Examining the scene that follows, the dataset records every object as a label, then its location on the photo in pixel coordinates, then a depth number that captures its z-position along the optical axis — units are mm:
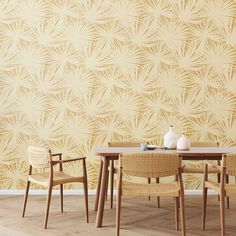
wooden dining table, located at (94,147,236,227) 3648
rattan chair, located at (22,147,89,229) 3730
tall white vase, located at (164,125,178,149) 4070
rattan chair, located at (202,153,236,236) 3330
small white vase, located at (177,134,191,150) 3896
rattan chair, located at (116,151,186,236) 3244
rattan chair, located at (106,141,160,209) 4438
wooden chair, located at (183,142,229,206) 4395
